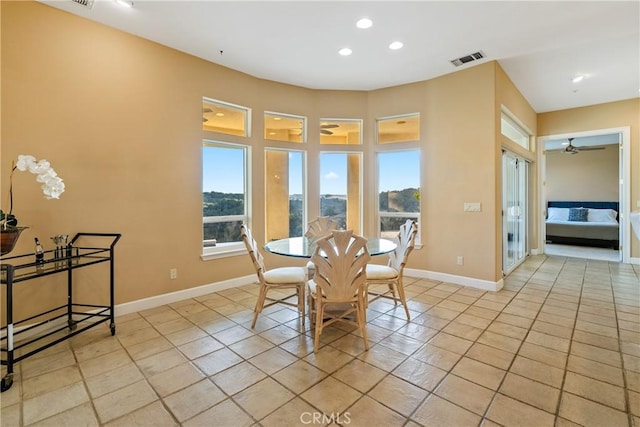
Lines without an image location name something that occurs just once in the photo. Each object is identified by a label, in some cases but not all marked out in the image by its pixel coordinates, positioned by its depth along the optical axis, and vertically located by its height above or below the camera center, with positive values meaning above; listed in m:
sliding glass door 4.54 -0.03
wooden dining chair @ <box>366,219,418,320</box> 2.96 -0.64
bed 6.92 -0.40
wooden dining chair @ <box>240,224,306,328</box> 2.80 -0.68
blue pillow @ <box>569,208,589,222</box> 7.85 -0.18
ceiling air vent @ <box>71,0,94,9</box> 2.61 +1.89
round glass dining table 2.83 -0.40
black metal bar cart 2.38 -0.92
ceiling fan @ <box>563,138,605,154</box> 7.29 +1.57
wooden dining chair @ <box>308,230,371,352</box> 2.36 -0.52
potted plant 2.10 +0.18
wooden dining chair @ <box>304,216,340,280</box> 3.99 -0.23
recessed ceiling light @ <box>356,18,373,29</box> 2.91 +1.89
